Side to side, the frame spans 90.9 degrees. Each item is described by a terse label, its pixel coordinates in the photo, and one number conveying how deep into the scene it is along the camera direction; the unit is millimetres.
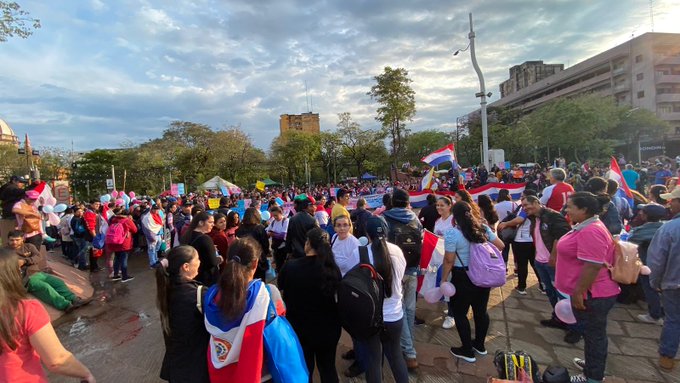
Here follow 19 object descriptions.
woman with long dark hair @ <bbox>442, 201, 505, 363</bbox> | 3248
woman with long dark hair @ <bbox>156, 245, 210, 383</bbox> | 2146
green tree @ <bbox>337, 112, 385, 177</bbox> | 40094
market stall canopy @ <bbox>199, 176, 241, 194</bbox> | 23670
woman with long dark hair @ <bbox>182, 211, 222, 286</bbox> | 3743
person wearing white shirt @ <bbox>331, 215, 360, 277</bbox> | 3088
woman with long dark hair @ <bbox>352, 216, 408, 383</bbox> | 2625
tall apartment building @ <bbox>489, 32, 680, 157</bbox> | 45875
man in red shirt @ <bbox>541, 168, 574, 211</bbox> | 5445
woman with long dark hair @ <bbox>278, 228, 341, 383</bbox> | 2494
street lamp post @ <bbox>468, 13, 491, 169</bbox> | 14317
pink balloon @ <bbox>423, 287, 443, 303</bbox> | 3533
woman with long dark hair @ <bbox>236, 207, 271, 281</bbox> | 4480
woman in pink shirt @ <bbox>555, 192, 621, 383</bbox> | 2693
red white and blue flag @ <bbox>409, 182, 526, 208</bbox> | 9328
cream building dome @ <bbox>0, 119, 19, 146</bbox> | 60181
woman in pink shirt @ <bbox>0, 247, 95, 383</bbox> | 1697
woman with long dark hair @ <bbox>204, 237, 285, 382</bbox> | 1955
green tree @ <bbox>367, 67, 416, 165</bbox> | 28453
